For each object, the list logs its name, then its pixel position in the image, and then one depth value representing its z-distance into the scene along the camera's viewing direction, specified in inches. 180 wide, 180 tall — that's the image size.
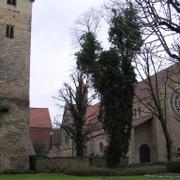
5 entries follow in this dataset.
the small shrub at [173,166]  1161.3
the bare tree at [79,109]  1829.5
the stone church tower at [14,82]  1676.9
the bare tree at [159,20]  486.0
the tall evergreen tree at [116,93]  1294.3
